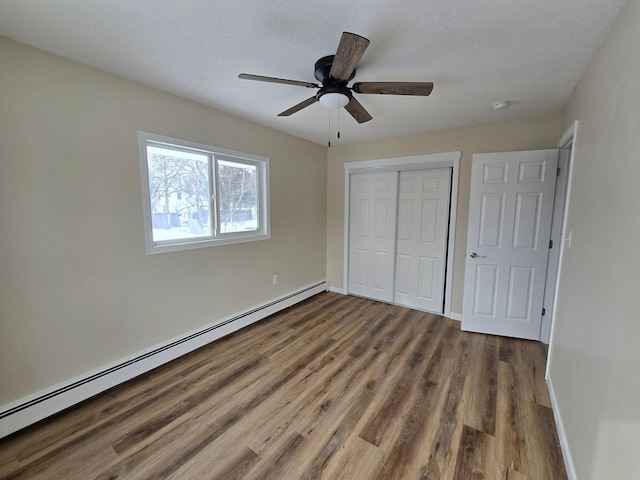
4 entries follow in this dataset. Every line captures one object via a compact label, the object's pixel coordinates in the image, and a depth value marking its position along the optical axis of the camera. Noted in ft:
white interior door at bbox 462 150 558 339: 8.60
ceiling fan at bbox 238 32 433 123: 4.53
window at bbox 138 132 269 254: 7.40
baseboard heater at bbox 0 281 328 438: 5.36
